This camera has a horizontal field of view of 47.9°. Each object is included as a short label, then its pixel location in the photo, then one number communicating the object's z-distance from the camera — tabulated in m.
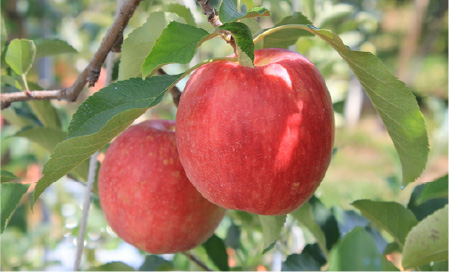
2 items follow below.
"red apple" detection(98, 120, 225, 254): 0.60
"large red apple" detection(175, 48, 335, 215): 0.44
